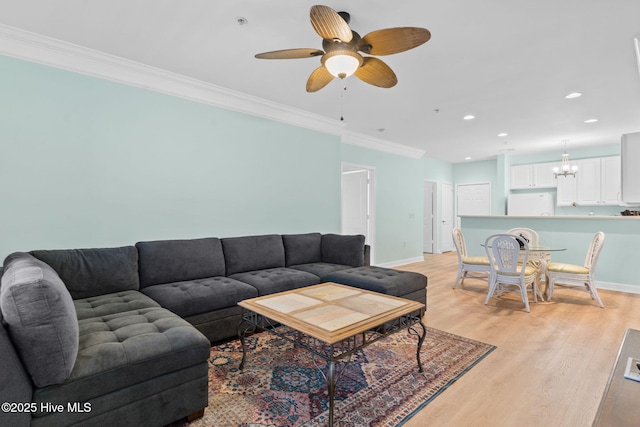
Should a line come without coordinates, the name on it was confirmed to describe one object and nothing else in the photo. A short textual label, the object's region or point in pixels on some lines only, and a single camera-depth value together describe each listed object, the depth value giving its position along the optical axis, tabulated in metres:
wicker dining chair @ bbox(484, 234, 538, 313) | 3.75
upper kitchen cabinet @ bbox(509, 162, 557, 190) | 7.23
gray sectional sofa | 1.35
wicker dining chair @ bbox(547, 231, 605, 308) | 3.88
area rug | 1.80
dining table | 4.16
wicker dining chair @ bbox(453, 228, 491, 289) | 4.42
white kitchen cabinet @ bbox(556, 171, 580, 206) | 6.89
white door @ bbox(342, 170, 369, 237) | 6.17
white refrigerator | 7.25
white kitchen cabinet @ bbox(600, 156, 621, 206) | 6.33
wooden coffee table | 1.77
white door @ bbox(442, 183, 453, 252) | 8.86
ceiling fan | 1.80
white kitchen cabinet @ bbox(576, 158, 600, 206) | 6.60
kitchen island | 4.60
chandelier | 6.04
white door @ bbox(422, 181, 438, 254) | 8.52
